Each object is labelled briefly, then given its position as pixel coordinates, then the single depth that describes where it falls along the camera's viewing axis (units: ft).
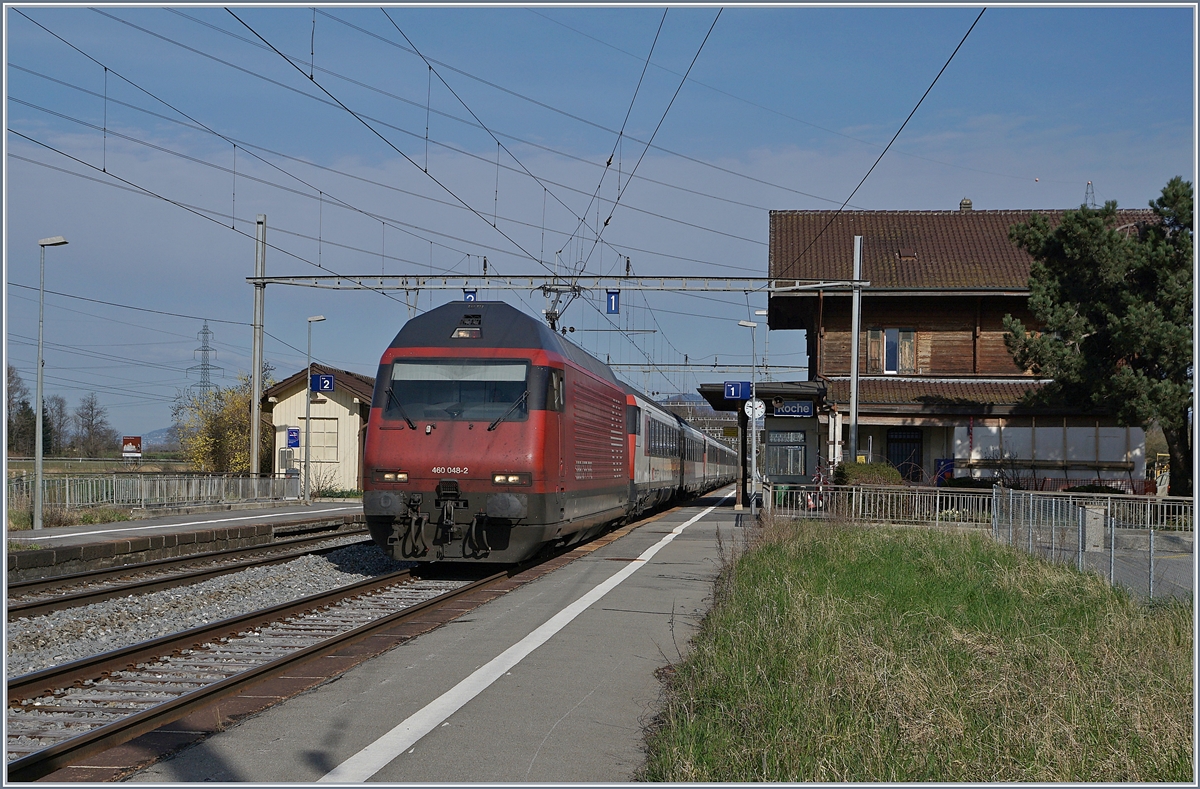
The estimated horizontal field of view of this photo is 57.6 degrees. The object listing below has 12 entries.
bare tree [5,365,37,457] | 260.62
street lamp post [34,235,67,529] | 77.60
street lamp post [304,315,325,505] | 118.83
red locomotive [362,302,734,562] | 45.88
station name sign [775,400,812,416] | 108.17
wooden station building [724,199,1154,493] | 105.91
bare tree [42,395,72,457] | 314.14
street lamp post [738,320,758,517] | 91.91
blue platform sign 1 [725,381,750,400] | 100.68
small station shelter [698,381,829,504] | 112.06
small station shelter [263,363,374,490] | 151.84
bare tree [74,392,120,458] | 324.37
